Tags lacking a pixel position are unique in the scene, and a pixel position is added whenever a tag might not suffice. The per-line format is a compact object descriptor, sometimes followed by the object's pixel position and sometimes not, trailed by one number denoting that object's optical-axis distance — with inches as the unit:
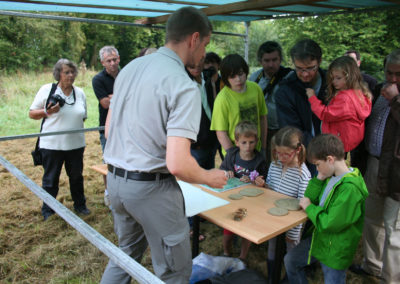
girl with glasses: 85.7
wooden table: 64.3
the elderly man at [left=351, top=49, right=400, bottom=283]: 76.6
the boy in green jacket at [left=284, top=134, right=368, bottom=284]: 67.4
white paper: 74.0
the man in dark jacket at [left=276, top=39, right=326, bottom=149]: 92.0
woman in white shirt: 127.5
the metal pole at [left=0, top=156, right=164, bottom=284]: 37.1
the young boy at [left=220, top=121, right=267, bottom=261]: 97.0
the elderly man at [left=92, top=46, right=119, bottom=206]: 145.8
